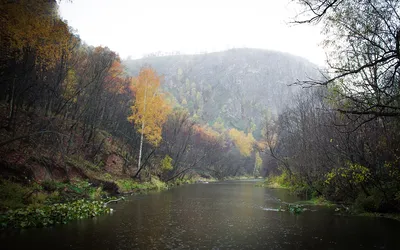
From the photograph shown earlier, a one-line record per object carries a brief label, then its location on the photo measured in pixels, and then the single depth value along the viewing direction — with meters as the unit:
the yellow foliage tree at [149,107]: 31.56
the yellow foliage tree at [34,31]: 12.61
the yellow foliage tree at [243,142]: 93.12
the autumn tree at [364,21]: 8.27
